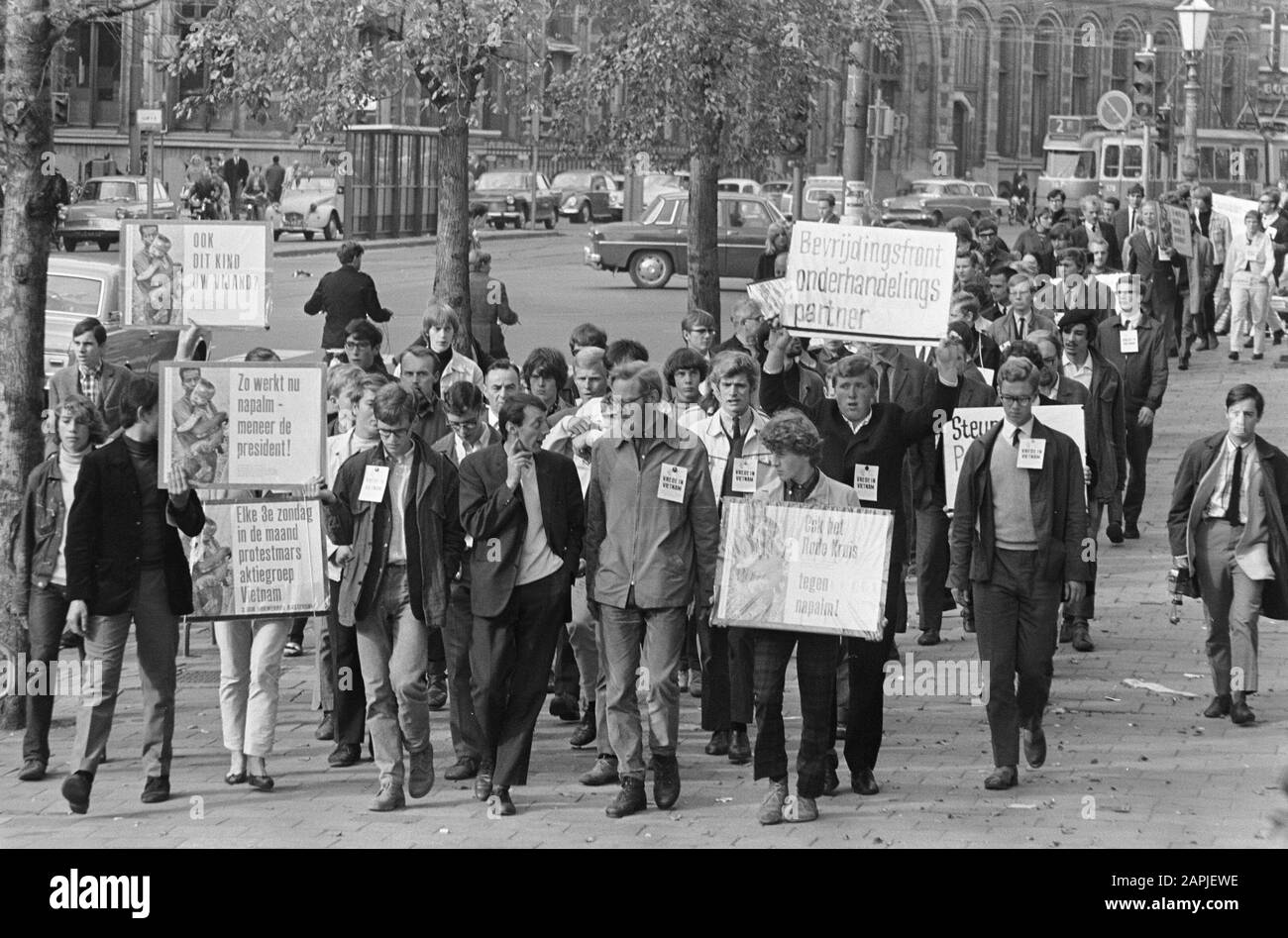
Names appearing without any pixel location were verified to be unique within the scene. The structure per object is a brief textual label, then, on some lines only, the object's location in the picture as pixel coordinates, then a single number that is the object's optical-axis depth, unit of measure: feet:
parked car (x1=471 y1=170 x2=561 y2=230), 178.40
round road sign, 90.48
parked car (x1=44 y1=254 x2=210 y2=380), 58.54
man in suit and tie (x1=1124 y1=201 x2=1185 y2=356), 70.08
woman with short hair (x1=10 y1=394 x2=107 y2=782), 29.09
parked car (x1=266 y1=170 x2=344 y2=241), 150.92
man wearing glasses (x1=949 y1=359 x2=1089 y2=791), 29.66
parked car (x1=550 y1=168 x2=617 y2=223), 194.90
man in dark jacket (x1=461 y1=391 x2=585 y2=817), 28.09
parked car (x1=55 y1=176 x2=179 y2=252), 134.31
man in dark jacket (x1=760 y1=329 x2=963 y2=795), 28.84
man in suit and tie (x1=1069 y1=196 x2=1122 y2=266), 77.88
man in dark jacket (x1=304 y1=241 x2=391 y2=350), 61.36
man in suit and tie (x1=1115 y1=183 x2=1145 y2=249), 84.02
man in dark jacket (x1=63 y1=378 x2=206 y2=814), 27.99
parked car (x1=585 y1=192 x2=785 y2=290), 118.73
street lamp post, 96.89
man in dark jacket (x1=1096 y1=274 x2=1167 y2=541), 48.44
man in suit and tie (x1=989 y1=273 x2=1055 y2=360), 45.01
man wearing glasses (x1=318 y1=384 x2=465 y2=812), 27.84
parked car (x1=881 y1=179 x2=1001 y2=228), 173.58
